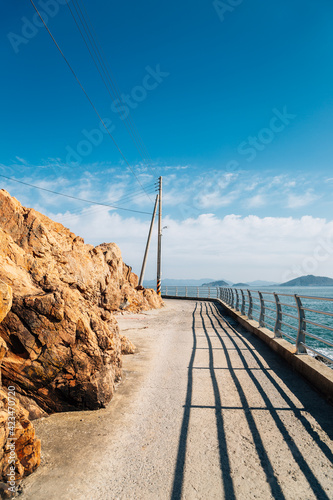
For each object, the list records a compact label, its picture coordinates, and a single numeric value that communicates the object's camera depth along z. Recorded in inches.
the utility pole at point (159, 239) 1020.1
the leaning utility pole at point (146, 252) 926.6
